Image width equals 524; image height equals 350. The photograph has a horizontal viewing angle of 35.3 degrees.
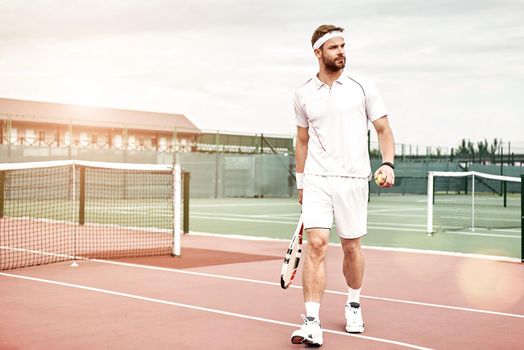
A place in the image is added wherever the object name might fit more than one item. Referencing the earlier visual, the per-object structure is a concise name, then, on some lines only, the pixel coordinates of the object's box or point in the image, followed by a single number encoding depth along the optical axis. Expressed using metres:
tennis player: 5.80
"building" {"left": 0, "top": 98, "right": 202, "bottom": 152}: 66.38
